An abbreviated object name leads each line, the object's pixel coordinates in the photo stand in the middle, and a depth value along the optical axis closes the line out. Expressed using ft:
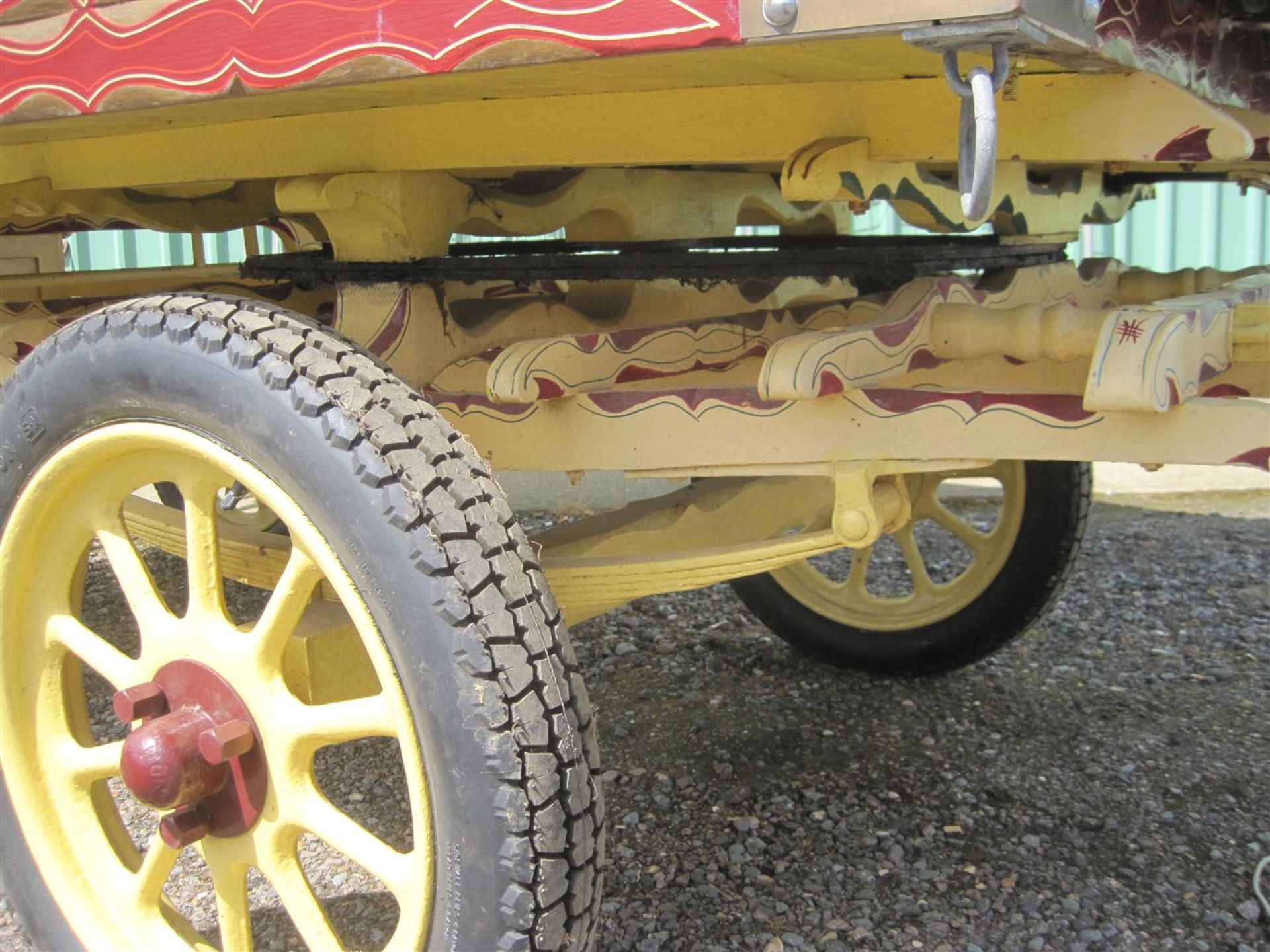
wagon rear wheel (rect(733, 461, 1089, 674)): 8.86
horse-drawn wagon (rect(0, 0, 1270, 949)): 4.08
